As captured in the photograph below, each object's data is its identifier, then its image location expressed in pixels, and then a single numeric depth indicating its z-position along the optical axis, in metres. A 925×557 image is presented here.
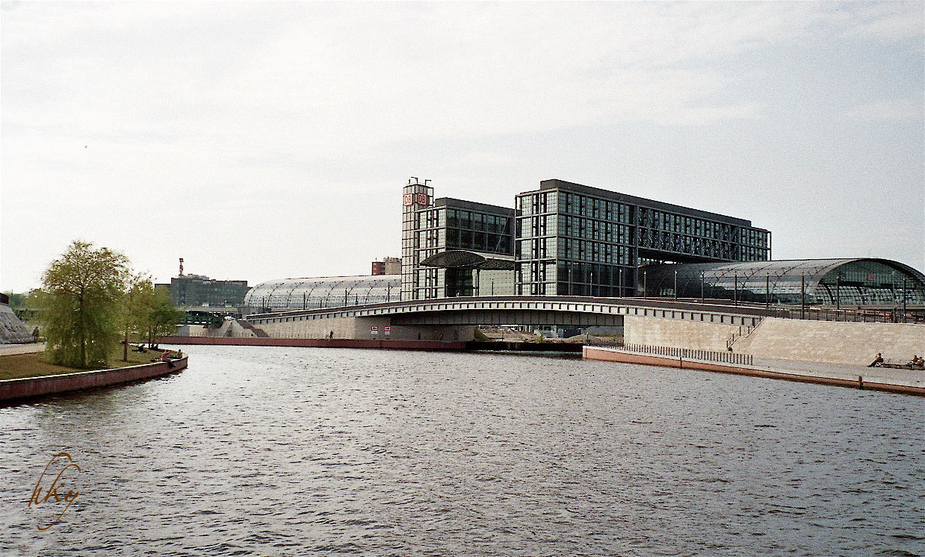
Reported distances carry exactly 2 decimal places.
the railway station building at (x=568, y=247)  176.38
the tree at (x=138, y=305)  90.64
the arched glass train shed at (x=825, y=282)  153.38
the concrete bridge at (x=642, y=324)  81.44
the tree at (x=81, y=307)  64.31
